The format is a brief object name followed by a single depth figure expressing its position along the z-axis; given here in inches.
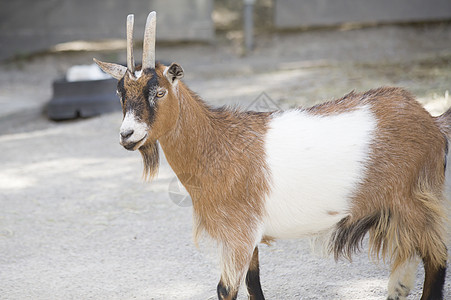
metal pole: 411.5
